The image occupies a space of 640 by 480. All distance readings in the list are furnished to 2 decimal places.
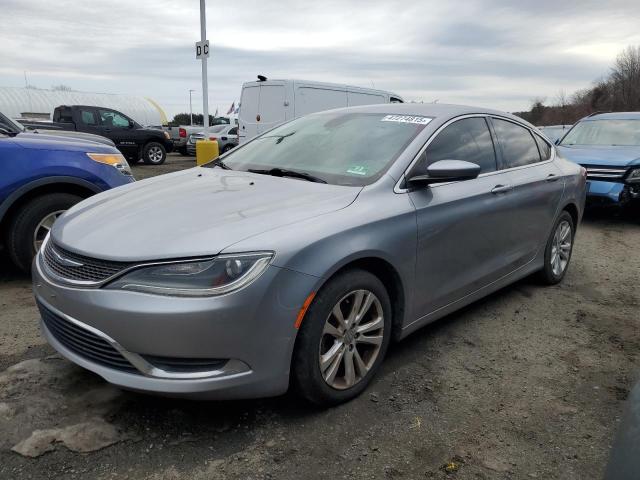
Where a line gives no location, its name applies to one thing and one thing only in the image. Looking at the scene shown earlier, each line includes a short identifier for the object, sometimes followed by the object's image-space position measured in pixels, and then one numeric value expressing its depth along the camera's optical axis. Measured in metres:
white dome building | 29.70
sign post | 13.25
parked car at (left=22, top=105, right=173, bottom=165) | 15.84
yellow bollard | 12.31
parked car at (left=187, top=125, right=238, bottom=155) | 21.46
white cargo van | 13.30
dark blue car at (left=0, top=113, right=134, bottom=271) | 4.37
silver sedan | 2.24
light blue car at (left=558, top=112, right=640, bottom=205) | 7.66
